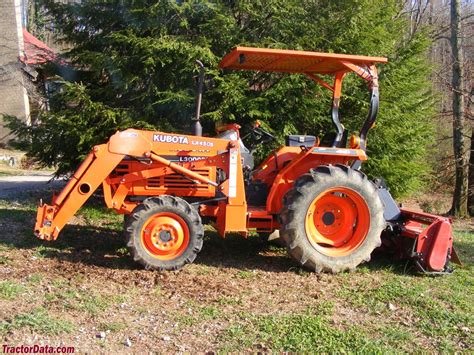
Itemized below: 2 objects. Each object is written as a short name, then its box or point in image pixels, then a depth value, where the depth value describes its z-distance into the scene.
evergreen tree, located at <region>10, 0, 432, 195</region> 8.95
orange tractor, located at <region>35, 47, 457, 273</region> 5.69
